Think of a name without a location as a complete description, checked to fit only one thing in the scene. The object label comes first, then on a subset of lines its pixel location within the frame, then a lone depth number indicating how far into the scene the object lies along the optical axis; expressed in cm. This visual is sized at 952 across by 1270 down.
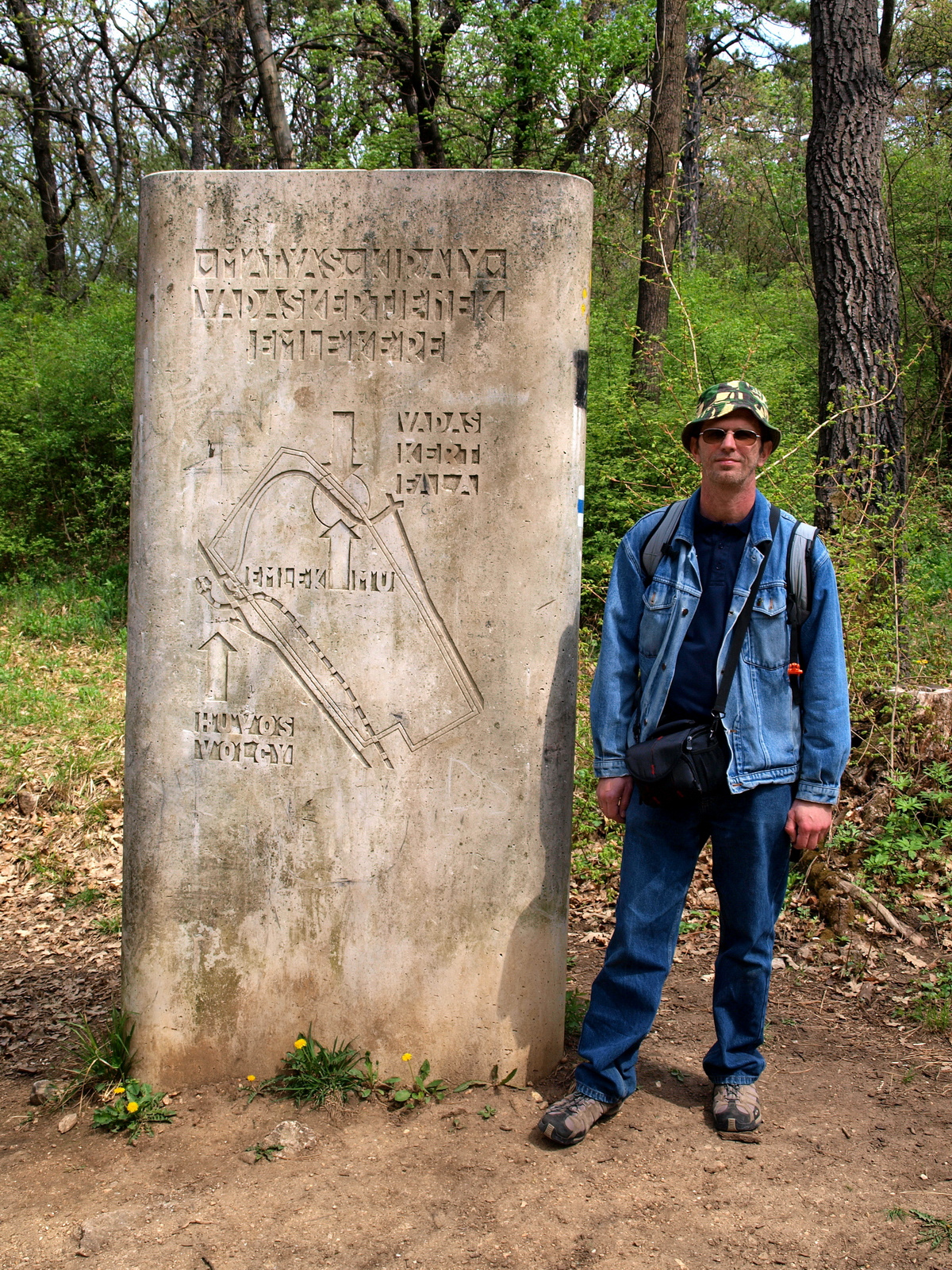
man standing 284
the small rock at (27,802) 580
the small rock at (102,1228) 259
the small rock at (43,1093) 327
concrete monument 311
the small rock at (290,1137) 295
